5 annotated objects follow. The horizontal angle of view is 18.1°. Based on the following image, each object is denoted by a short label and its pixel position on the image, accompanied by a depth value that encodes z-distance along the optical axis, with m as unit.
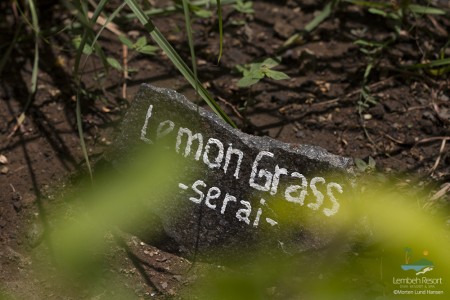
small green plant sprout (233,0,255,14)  1.52
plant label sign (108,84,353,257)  1.28
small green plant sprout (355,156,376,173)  1.38
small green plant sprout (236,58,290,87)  1.37
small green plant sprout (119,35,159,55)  1.43
